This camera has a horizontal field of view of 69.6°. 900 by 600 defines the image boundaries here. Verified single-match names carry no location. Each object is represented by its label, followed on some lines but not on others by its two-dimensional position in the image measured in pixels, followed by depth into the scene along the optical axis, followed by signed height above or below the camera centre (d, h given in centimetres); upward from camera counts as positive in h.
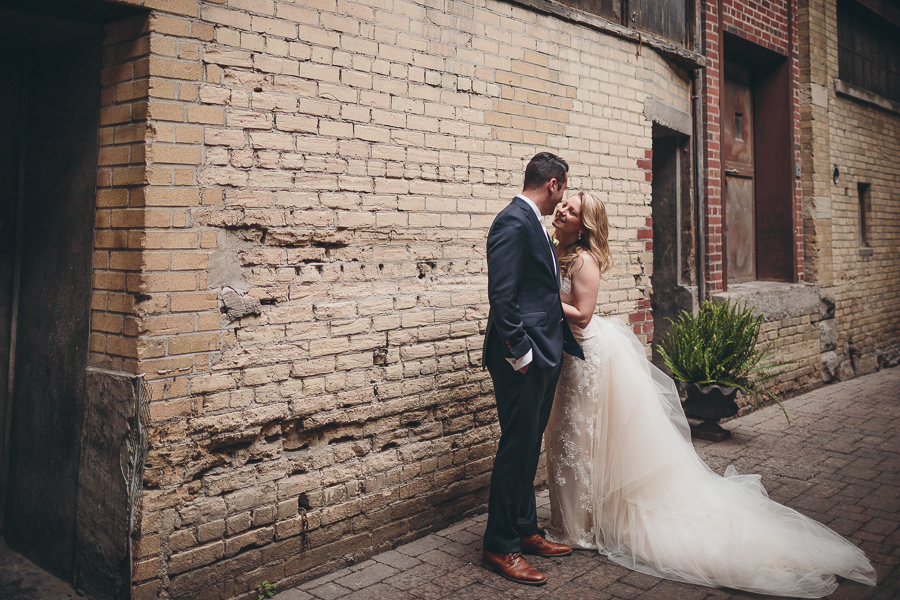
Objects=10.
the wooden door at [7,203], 327 +63
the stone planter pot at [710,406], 586 -70
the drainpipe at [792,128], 823 +258
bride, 355 -82
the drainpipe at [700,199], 686 +139
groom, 333 -11
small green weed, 313 -128
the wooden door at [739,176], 806 +195
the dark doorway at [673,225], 686 +112
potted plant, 589 -30
